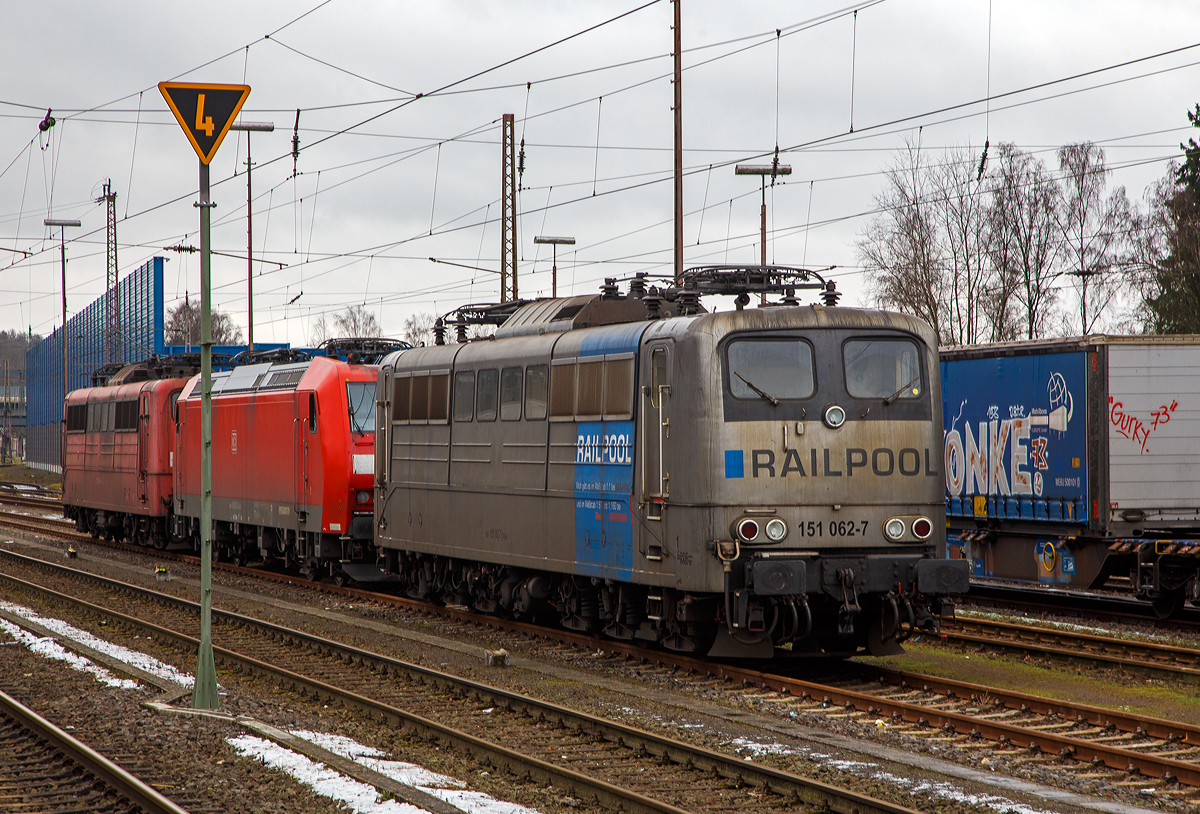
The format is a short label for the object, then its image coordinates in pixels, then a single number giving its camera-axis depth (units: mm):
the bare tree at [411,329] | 93475
